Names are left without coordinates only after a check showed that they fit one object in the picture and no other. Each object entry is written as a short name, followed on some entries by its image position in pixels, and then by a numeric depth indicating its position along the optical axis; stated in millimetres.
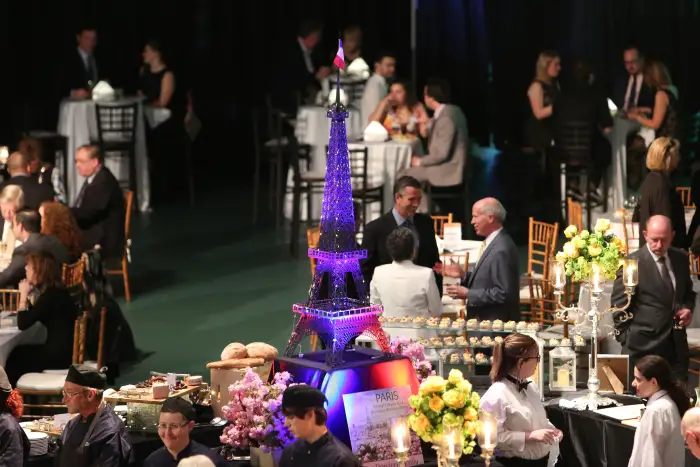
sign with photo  11117
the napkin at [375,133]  25516
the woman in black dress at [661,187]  18437
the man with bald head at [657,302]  15008
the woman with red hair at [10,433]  11227
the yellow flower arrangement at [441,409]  9852
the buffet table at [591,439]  12516
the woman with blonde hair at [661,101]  26437
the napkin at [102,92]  28297
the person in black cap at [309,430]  9906
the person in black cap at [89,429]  11148
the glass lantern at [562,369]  13797
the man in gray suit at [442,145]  24812
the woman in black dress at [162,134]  29578
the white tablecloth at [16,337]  15664
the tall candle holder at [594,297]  13227
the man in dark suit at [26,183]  20875
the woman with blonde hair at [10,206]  19125
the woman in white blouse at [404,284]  14875
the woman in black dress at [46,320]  16125
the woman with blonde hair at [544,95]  28203
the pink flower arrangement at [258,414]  11328
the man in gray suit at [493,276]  15320
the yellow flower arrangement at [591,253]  13414
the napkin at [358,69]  29562
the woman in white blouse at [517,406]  11625
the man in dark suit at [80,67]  29297
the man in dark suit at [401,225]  16500
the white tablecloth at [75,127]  27969
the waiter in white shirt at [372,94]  28000
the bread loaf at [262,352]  12945
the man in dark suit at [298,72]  29891
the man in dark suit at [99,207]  21375
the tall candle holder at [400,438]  9812
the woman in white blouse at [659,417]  11633
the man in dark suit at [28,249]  17859
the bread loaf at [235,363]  12727
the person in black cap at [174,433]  10477
